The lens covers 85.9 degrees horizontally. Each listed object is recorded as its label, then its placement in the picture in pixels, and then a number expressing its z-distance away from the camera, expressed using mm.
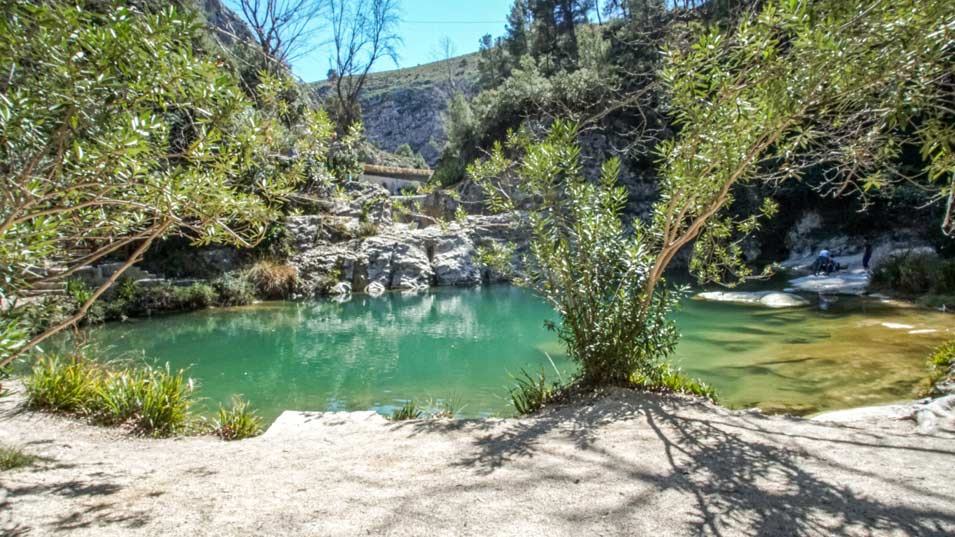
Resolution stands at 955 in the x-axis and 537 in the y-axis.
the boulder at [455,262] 19234
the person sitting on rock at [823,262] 15398
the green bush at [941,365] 5047
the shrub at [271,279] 15436
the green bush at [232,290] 14180
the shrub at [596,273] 4305
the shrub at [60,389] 4293
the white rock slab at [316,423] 4039
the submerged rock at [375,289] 17438
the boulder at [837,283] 13078
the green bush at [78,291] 10730
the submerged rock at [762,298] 12033
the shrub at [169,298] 12523
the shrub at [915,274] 10930
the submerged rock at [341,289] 16906
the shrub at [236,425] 4219
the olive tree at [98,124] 2043
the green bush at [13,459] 2906
